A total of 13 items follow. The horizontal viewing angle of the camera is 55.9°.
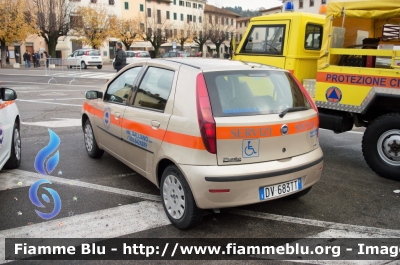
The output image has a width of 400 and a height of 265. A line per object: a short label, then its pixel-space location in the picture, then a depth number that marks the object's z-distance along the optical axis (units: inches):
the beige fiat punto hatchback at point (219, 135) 130.4
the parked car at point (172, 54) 1497.8
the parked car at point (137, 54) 1404.4
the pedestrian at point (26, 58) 1455.5
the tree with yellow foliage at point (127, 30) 2107.5
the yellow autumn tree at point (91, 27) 1841.8
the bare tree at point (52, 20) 1558.8
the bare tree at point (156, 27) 2219.5
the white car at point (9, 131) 185.0
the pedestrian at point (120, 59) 582.5
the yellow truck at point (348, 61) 201.2
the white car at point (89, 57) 1337.0
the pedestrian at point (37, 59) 1502.2
